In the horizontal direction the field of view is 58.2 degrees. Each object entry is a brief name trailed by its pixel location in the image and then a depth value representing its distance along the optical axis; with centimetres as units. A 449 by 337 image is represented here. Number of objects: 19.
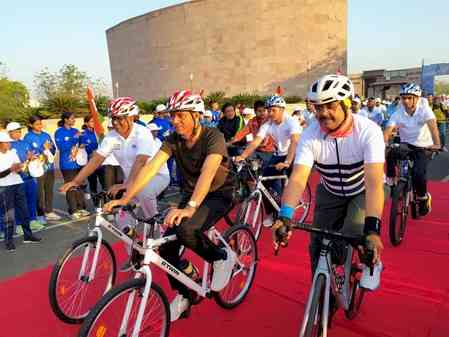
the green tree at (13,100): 2055
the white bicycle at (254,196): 517
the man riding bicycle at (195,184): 320
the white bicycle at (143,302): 243
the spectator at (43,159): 744
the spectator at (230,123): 951
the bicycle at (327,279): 226
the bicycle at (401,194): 521
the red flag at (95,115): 749
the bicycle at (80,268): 349
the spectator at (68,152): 818
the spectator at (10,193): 599
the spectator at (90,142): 877
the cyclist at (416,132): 574
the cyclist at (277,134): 598
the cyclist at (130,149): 423
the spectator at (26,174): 688
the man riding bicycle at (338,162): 273
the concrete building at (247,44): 5488
